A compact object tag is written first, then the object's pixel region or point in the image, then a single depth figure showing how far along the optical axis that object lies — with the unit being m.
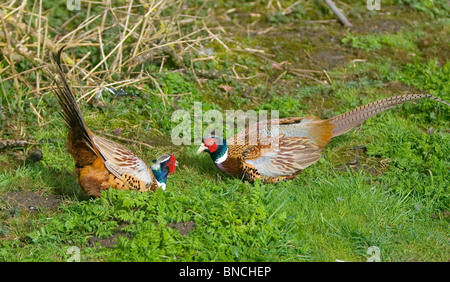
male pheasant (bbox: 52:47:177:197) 8.78
